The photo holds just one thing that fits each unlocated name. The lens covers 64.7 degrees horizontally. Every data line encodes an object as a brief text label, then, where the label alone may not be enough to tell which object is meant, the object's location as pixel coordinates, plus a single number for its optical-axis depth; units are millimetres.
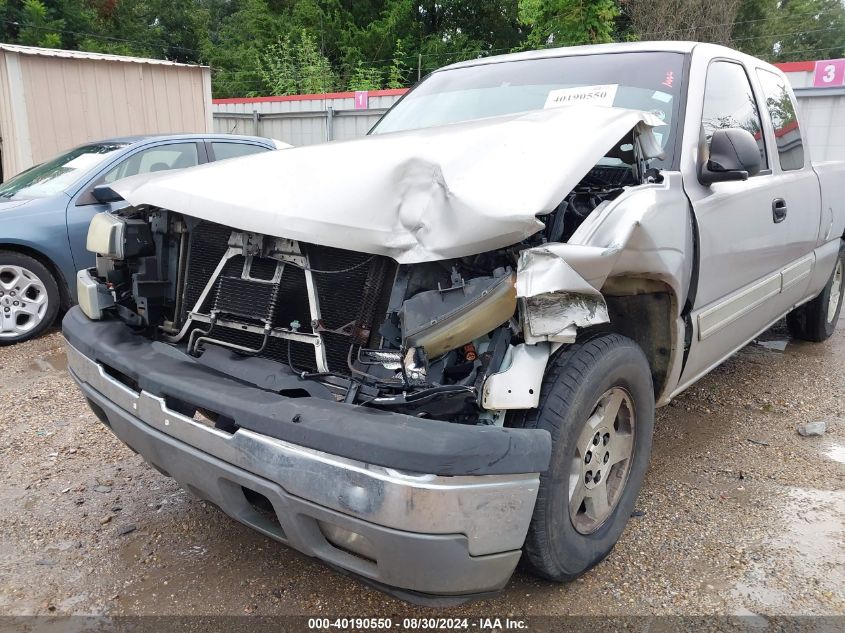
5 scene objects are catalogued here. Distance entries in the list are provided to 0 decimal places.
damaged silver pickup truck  1795
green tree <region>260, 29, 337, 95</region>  22109
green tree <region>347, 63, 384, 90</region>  21216
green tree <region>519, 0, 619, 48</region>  15023
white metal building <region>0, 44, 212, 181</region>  9578
